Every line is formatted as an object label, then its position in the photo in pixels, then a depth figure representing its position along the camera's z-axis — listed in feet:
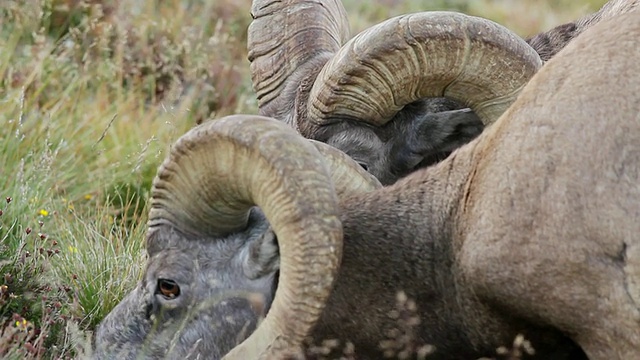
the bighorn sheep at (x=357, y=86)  49.55
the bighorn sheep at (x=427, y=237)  35.35
